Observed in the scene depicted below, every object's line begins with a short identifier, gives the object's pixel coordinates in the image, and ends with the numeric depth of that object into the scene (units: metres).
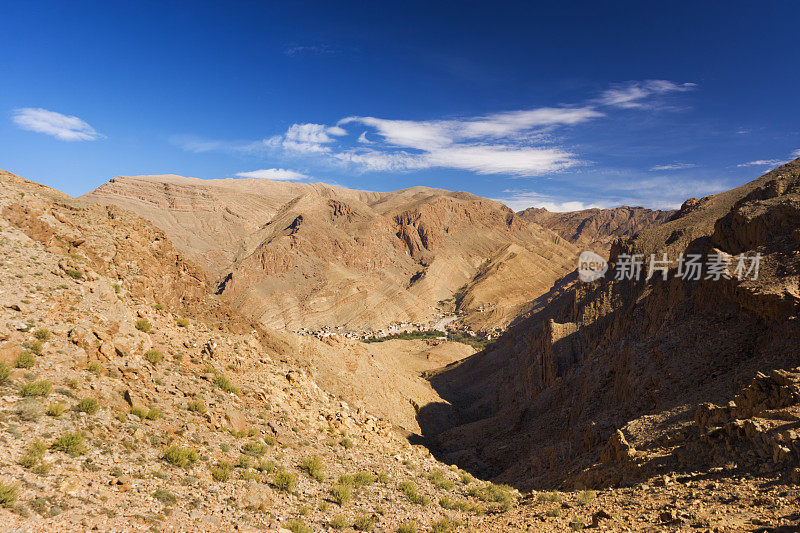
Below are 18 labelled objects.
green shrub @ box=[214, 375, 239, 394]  15.97
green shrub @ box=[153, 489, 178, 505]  9.23
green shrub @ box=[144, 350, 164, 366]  14.55
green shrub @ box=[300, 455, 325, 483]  13.35
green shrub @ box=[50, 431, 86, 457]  9.16
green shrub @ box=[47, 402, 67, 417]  10.06
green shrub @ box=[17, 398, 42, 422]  9.55
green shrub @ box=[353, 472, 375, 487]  13.83
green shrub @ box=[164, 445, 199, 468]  10.76
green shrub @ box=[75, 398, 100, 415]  10.73
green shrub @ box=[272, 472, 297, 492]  11.94
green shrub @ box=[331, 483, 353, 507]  12.21
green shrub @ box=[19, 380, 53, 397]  10.23
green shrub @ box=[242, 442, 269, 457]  13.02
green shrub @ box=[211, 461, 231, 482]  11.11
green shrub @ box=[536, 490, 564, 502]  13.29
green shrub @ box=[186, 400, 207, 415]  13.64
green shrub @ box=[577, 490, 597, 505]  12.40
